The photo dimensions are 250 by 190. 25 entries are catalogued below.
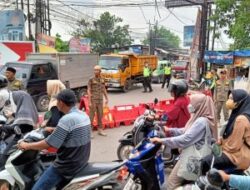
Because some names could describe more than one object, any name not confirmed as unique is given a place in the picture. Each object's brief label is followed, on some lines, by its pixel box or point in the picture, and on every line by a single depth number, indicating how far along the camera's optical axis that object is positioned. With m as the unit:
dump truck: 20.72
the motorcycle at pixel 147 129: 5.08
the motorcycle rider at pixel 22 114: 4.93
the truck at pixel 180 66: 35.03
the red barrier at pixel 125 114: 10.67
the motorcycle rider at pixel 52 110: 5.21
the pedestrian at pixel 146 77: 21.69
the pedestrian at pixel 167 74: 23.06
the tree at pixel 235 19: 18.20
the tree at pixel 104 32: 56.47
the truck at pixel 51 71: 13.15
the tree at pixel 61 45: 34.32
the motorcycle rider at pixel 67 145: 3.55
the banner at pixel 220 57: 24.25
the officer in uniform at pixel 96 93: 8.91
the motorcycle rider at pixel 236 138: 3.53
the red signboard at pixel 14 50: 15.66
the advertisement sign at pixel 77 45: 30.59
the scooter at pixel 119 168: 3.96
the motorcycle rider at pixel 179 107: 5.59
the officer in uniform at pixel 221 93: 10.37
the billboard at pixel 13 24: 24.20
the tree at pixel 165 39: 88.12
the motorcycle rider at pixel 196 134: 4.01
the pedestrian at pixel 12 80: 6.93
